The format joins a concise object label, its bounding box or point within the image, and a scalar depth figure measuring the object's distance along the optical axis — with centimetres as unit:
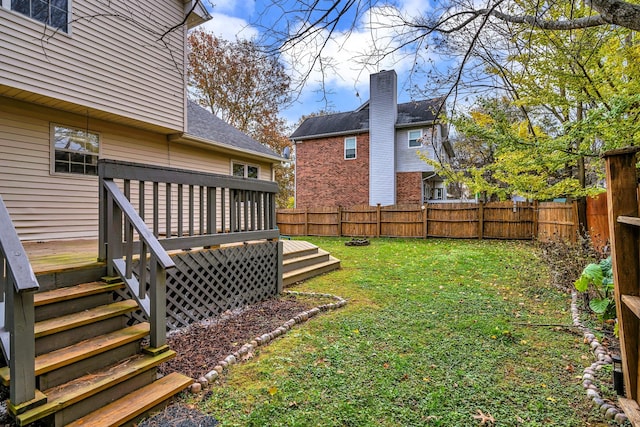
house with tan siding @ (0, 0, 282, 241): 553
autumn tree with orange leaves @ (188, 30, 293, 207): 1903
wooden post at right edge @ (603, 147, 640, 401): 206
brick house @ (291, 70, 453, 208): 1791
